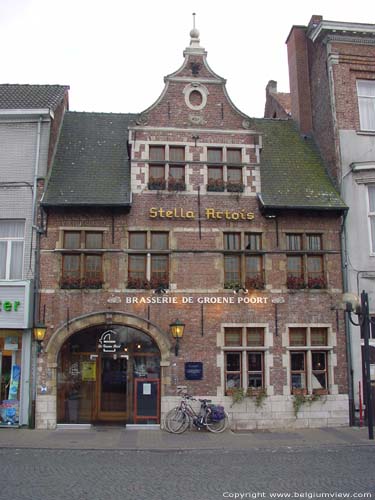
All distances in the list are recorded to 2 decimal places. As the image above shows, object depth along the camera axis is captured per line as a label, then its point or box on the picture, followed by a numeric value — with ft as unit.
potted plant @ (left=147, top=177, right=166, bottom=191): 56.44
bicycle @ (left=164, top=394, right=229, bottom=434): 51.11
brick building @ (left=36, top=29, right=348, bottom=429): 53.72
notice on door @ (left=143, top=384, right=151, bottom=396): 54.19
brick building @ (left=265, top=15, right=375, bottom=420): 56.70
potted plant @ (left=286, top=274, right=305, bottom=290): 55.93
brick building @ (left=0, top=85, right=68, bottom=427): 52.19
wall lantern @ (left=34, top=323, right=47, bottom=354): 51.65
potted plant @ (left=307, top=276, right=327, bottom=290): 56.03
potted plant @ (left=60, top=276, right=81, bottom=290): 53.93
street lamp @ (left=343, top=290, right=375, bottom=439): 46.88
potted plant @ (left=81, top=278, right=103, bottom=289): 53.98
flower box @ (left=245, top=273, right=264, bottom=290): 55.36
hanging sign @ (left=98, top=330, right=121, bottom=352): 54.70
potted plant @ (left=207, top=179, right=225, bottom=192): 57.00
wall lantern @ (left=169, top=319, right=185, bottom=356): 52.60
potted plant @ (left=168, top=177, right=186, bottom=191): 56.44
